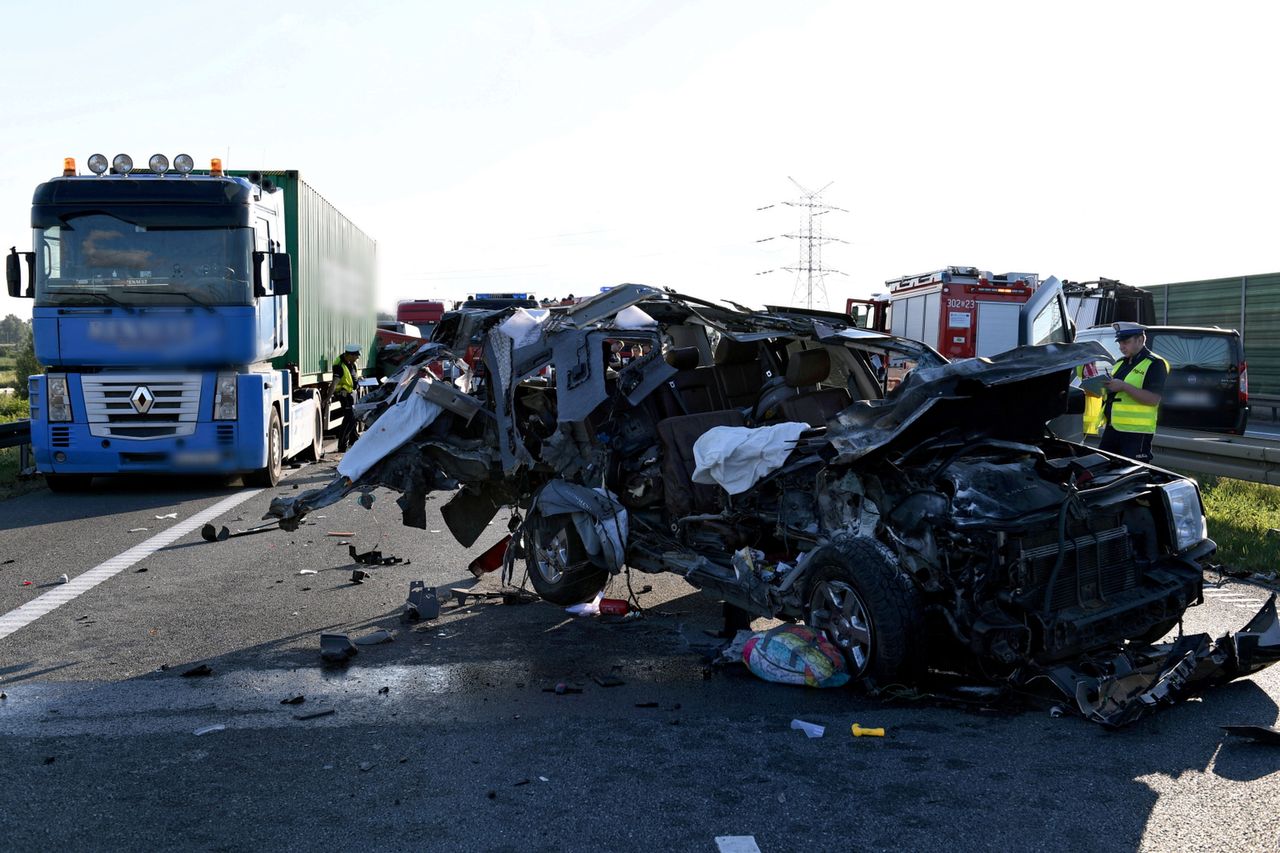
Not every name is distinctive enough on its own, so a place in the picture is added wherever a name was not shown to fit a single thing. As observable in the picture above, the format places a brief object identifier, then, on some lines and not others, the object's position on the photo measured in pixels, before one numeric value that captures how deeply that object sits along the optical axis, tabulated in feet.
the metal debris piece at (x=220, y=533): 31.17
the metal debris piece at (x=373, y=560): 28.09
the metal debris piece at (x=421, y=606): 22.35
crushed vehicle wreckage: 15.99
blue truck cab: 39.19
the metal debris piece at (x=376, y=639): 20.53
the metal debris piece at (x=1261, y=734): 14.37
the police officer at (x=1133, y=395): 30.66
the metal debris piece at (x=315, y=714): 16.19
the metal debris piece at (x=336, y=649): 19.12
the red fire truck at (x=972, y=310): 68.59
